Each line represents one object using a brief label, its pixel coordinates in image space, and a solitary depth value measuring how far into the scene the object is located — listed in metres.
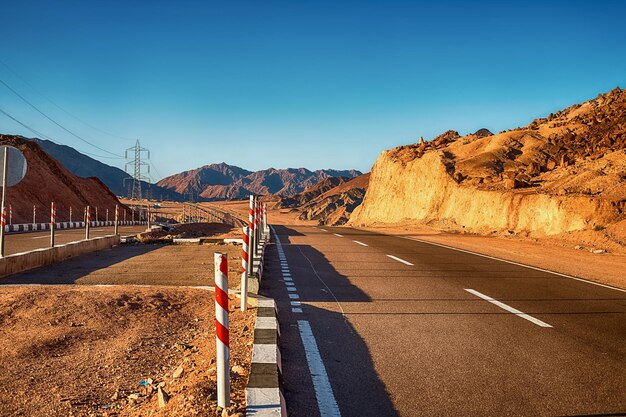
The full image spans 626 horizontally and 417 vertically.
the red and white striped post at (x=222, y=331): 4.05
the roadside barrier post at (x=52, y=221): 15.77
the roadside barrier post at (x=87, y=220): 18.80
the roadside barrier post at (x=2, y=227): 12.10
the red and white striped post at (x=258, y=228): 15.50
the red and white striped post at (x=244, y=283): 8.10
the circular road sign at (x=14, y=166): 11.97
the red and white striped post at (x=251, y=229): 10.18
